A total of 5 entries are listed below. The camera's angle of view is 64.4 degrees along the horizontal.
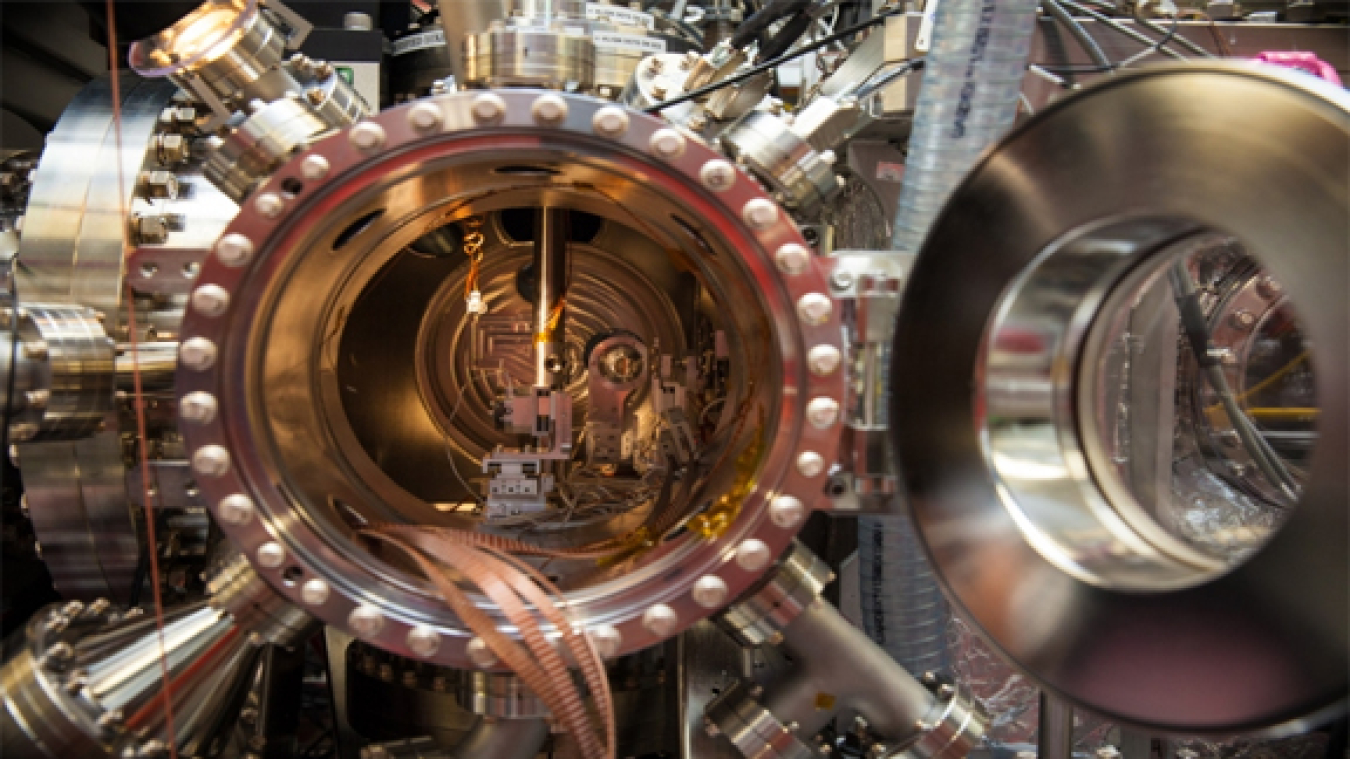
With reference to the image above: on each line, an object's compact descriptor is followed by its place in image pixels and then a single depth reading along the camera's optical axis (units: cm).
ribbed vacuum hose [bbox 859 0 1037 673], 152
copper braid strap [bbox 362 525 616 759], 137
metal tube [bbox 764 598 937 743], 159
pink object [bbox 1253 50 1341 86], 168
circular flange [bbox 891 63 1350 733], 96
